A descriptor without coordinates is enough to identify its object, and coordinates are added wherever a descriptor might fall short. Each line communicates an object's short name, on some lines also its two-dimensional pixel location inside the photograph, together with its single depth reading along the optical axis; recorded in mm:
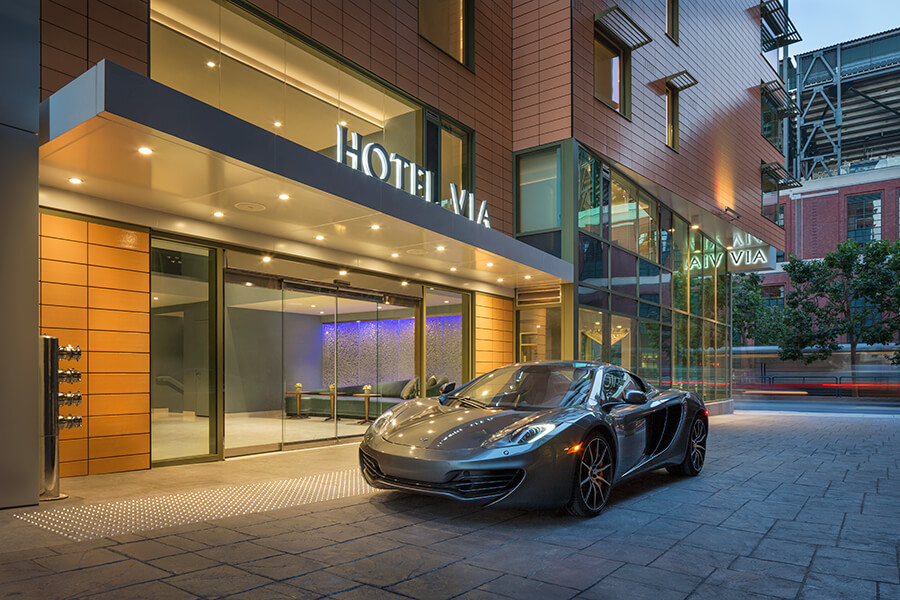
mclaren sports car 4582
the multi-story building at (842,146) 45438
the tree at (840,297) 31734
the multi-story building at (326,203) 5457
